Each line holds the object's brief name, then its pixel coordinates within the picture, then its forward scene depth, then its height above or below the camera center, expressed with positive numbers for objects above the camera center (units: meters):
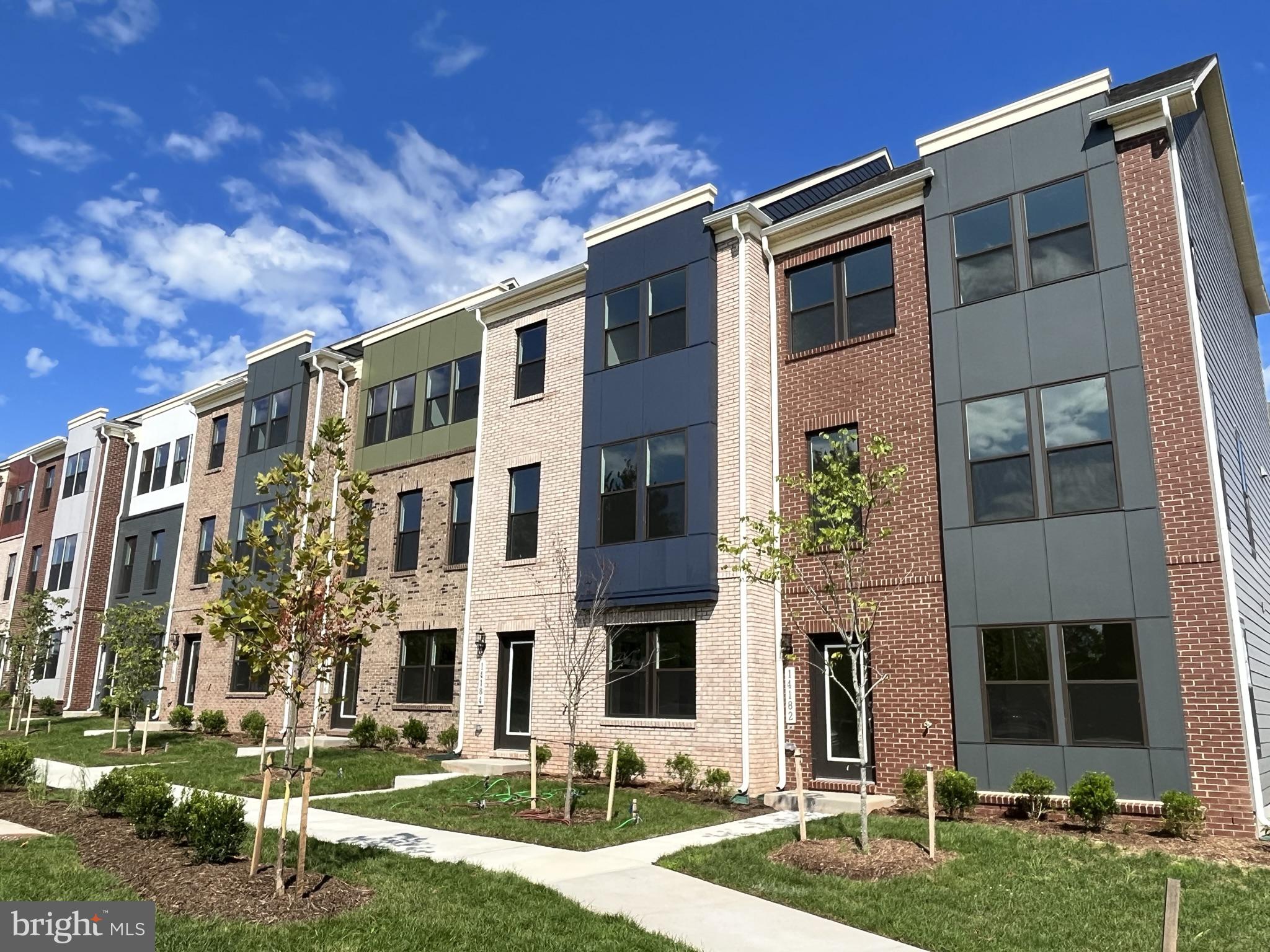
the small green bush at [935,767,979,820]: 12.25 -1.21
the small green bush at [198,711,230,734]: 24.34 -0.94
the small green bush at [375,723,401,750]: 20.78 -1.06
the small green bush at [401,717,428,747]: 20.44 -0.95
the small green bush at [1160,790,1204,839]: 11.05 -1.31
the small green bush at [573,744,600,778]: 16.72 -1.17
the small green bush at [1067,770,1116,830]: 11.49 -1.19
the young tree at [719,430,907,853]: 10.91 +1.96
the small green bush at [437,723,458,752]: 19.95 -1.02
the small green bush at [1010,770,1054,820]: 12.25 -1.16
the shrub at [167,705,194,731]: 25.55 -0.90
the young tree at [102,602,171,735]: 21.73 +0.74
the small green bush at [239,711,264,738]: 23.03 -0.92
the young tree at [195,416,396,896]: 8.43 +0.85
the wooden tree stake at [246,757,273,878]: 8.40 -1.34
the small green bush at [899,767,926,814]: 12.93 -1.25
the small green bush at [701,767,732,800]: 15.01 -1.37
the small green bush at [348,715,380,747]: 20.95 -0.99
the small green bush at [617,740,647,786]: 15.88 -1.21
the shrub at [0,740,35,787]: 13.45 -1.19
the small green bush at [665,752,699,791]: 15.52 -1.26
